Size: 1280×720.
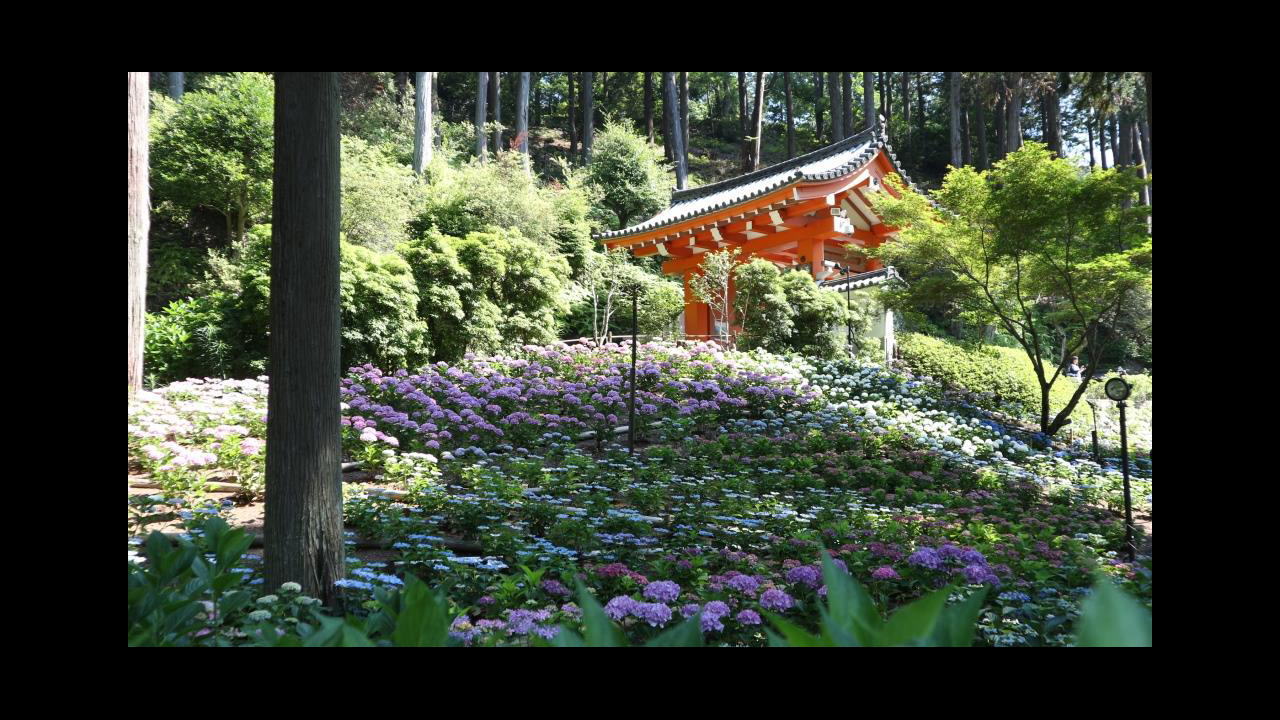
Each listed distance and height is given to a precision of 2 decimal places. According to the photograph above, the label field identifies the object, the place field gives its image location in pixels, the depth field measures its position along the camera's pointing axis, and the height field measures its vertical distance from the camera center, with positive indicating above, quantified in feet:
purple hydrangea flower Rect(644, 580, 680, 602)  8.76 -2.66
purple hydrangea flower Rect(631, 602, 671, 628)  8.06 -2.67
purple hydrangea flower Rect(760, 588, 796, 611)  8.74 -2.74
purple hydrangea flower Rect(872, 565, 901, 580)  10.66 -2.95
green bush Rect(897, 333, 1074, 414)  40.27 +0.31
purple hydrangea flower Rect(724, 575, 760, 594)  9.67 -2.81
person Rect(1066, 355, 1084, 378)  54.89 +0.52
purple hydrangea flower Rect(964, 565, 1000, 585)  10.30 -2.92
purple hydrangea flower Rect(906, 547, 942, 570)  10.77 -2.77
